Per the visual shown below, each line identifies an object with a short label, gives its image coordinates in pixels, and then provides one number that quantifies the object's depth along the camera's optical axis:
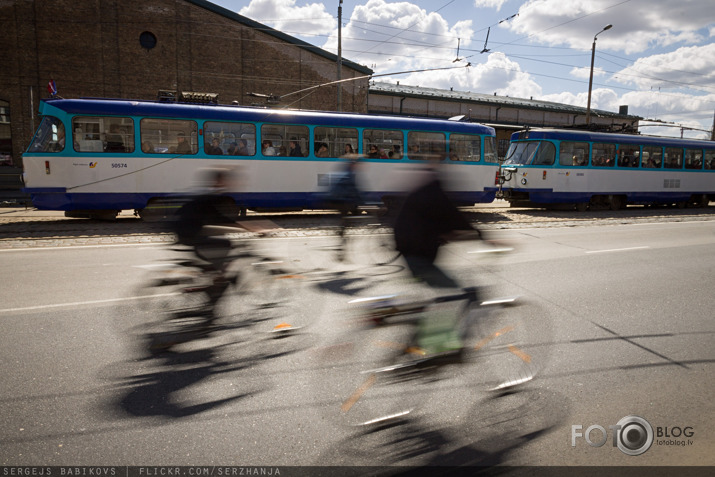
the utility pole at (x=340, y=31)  22.66
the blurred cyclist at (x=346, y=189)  7.02
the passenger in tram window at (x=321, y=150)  14.83
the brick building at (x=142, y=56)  26.77
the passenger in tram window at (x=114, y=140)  12.62
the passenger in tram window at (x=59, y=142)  12.18
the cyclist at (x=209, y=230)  5.12
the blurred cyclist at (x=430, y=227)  4.36
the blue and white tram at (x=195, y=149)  12.24
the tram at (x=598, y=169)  18.41
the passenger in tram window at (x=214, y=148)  13.65
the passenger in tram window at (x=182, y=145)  13.30
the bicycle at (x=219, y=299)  4.77
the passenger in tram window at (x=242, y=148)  13.98
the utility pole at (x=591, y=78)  29.17
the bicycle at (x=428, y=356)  3.42
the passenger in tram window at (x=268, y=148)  14.23
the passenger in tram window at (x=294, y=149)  14.49
